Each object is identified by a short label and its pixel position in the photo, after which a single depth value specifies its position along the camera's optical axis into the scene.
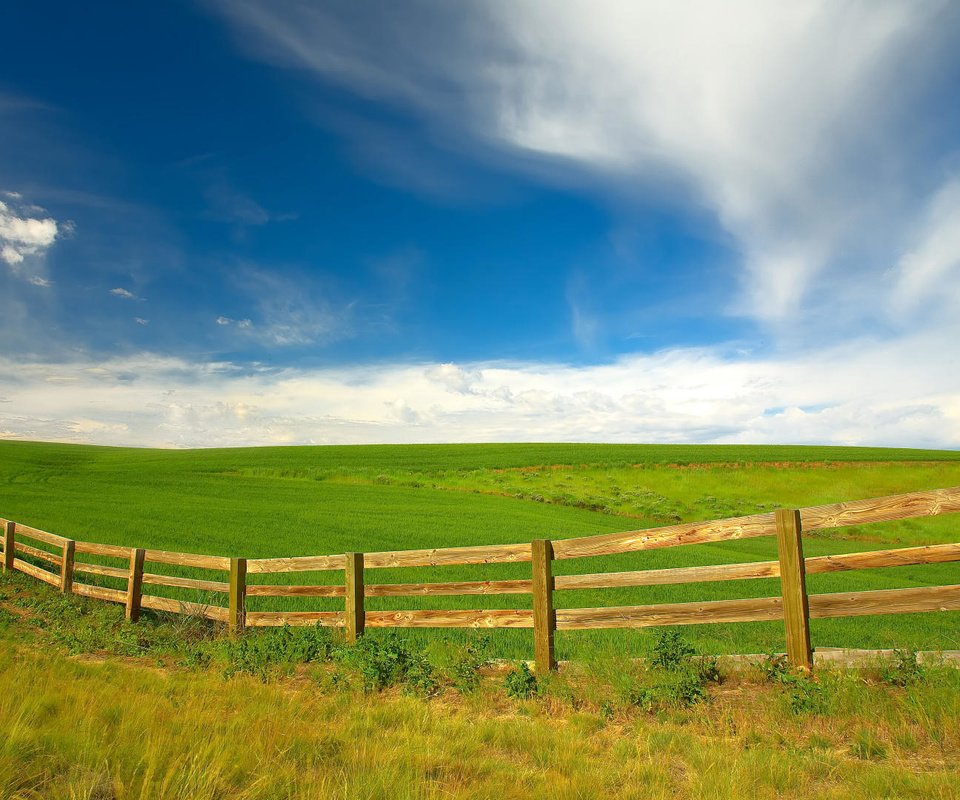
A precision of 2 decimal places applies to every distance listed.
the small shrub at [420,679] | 6.82
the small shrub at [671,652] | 6.50
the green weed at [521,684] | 6.58
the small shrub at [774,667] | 5.98
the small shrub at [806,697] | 5.30
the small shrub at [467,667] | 6.82
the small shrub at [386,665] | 6.94
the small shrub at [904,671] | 5.39
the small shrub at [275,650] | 7.84
